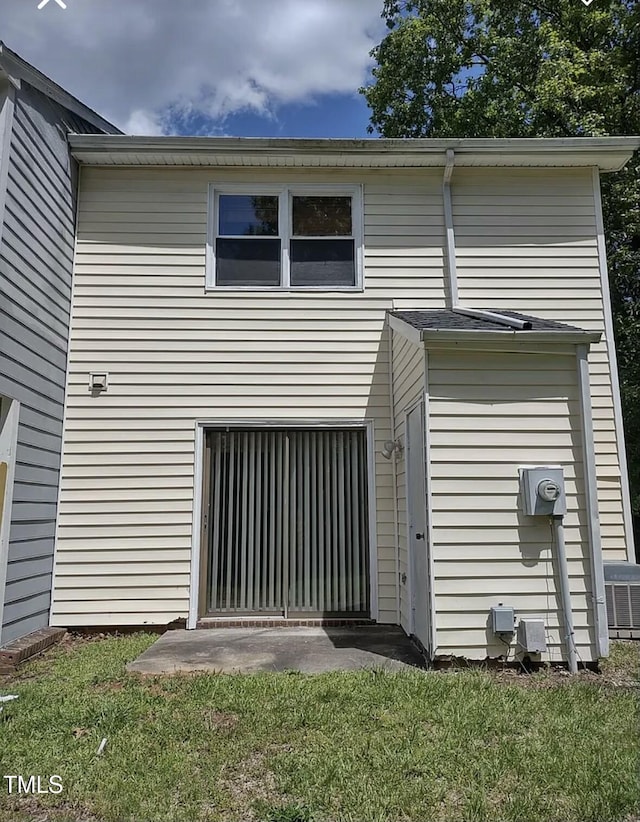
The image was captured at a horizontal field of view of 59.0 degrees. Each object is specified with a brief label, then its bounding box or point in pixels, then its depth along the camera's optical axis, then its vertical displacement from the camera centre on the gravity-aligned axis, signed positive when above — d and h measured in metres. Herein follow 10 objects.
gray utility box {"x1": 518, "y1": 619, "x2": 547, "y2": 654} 4.15 -0.99
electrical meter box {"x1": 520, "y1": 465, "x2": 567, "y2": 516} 4.32 +0.05
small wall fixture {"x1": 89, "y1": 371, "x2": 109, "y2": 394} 6.05 +1.26
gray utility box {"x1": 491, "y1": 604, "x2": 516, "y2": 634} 4.21 -0.89
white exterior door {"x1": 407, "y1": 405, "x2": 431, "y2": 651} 4.59 -0.24
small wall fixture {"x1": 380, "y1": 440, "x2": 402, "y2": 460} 5.74 +0.53
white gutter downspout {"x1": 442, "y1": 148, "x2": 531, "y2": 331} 6.33 +2.96
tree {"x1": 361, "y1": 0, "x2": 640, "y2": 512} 10.38 +8.96
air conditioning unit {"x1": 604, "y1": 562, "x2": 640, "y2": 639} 5.25 -0.91
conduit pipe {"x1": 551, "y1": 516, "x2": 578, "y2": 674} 4.26 -0.69
